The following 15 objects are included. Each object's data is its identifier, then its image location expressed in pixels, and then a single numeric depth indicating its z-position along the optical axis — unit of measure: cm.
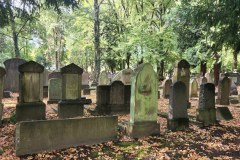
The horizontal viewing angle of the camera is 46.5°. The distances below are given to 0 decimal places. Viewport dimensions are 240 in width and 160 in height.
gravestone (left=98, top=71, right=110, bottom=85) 1691
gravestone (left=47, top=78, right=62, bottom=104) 1213
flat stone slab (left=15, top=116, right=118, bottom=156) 523
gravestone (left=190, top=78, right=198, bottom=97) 1599
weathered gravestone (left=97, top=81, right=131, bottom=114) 1009
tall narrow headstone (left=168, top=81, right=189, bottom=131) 753
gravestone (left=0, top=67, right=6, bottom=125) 766
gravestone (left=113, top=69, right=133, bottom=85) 1579
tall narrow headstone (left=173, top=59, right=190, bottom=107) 1112
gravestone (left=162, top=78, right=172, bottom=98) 1551
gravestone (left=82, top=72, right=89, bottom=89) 2101
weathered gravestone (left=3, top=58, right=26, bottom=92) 1628
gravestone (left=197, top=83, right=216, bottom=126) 816
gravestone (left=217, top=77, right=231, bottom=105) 1168
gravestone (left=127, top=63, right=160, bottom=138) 695
